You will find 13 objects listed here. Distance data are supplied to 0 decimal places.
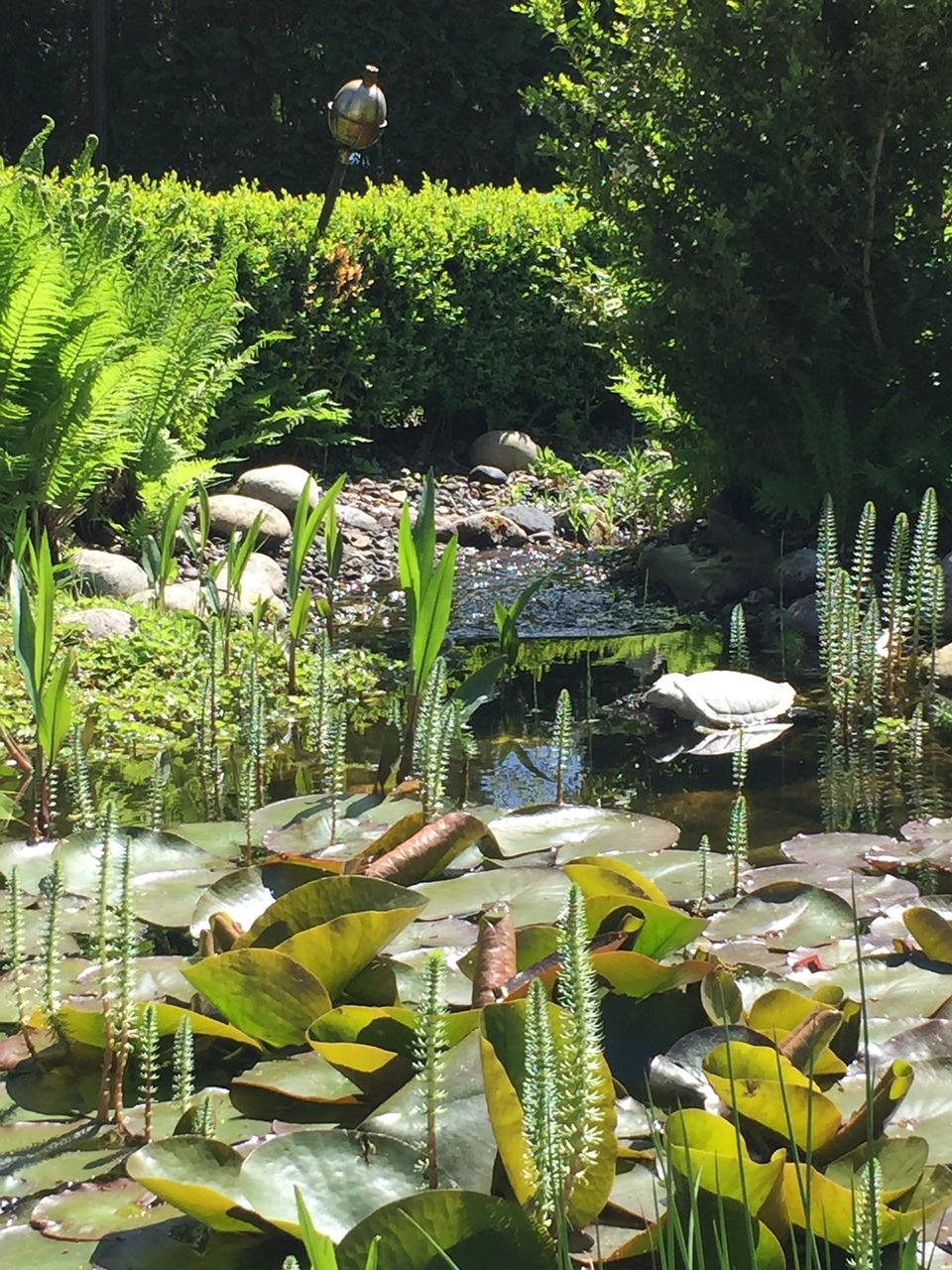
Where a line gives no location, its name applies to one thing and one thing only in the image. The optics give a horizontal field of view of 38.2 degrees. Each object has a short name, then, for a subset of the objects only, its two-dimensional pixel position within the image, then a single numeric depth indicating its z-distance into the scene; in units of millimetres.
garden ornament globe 9172
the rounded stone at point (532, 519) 7805
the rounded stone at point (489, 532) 7543
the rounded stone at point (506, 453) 9211
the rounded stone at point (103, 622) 4734
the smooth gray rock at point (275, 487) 7523
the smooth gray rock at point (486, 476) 8930
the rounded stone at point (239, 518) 6969
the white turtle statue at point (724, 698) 4043
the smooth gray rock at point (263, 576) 6004
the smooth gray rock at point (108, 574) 5734
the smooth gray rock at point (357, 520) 7572
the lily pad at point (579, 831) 2504
